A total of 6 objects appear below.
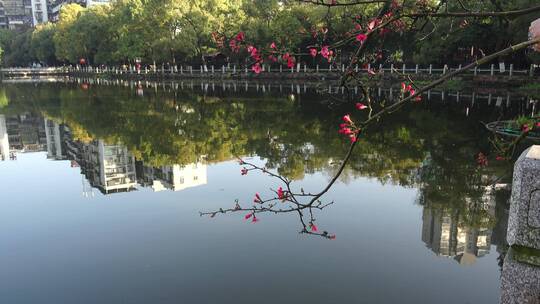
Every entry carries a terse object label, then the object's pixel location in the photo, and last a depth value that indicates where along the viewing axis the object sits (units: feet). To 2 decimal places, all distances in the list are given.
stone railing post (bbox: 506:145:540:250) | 11.04
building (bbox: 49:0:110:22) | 331.53
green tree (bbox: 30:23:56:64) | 261.24
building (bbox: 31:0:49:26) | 361.10
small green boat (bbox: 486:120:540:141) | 38.09
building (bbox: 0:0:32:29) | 373.20
